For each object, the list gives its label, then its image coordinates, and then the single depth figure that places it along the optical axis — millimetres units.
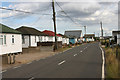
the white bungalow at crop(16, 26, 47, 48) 33281
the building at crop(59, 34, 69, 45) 62994
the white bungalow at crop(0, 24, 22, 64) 21328
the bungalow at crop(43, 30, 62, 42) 46006
